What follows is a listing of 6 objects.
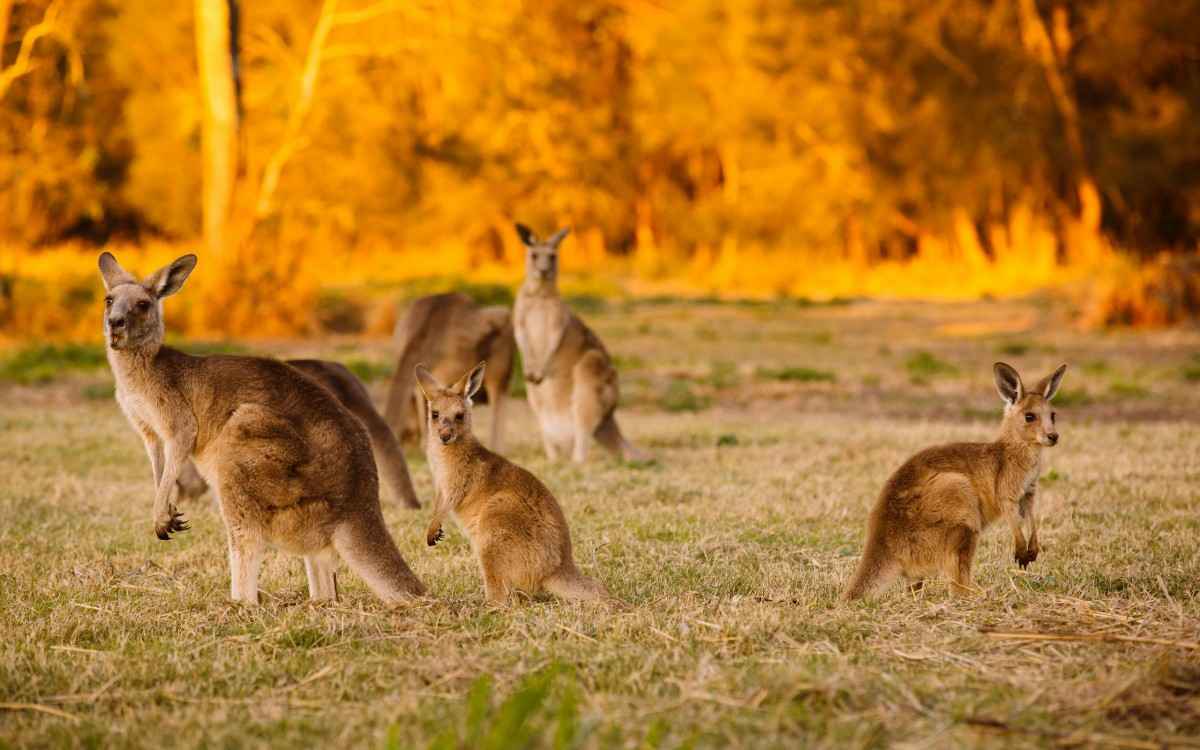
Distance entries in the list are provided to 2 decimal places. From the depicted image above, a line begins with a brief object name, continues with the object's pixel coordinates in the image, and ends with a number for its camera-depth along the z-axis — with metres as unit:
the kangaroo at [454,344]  16.80
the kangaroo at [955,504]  9.44
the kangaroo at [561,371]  17.39
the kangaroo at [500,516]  9.41
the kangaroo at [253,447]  8.99
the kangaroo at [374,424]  12.79
